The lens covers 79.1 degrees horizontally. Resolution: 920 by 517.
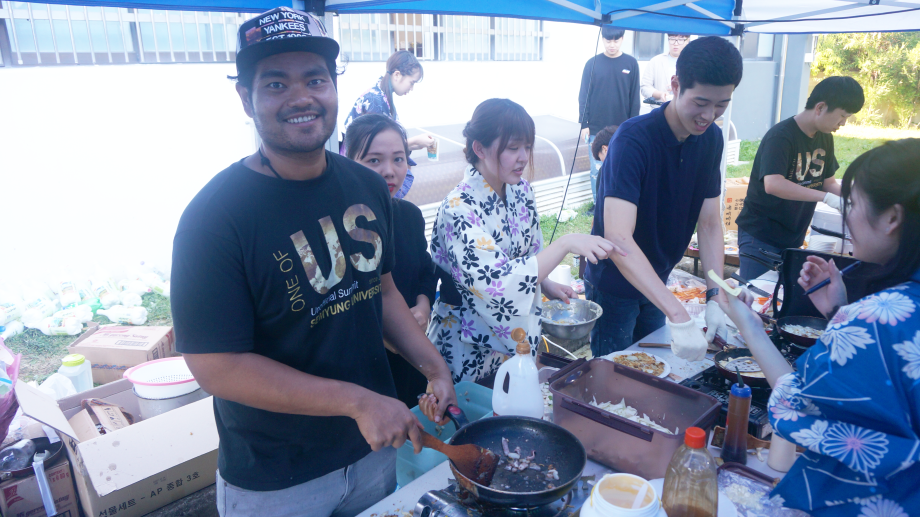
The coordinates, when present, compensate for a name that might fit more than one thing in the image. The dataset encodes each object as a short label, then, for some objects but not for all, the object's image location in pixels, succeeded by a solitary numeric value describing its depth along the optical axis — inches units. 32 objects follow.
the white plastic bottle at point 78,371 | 127.9
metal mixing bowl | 124.5
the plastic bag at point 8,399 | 97.6
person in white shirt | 327.3
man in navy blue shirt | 88.7
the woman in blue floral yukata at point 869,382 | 42.8
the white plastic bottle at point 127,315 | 183.2
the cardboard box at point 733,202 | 255.9
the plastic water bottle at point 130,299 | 197.7
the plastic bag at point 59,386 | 124.7
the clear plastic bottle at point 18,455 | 100.0
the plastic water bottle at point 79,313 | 186.4
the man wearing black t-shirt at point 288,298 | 51.2
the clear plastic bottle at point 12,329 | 176.4
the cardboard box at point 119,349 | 142.6
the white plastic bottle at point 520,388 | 65.4
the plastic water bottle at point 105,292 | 197.3
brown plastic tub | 60.9
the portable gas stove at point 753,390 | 68.0
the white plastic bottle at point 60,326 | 180.5
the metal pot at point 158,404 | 114.6
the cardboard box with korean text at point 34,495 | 97.3
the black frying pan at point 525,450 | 50.8
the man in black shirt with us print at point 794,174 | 139.7
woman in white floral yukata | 85.8
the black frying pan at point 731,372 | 72.9
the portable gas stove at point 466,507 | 53.1
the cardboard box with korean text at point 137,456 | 96.3
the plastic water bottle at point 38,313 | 183.6
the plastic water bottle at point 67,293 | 193.5
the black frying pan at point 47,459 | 98.0
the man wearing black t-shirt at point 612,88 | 288.0
